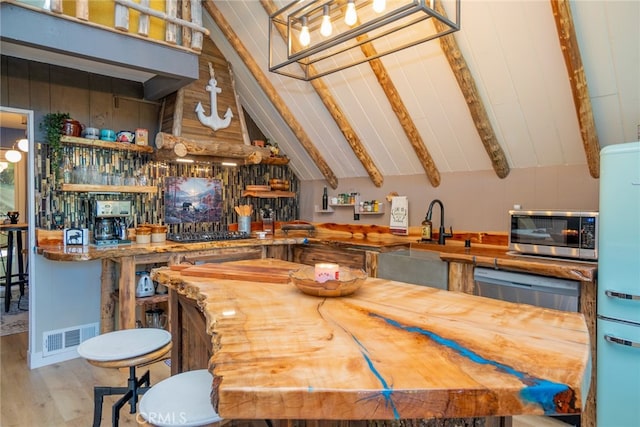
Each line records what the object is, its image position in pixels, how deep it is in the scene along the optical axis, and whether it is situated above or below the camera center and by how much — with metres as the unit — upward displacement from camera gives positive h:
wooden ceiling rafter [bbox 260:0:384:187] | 3.84 +0.80
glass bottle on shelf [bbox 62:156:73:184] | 3.57 +0.32
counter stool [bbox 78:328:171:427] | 1.80 -0.69
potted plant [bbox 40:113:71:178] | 3.41 +0.65
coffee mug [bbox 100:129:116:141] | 3.73 +0.68
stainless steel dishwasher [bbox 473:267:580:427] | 2.50 -0.56
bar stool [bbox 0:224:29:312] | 4.83 -0.79
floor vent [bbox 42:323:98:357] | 3.47 -1.22
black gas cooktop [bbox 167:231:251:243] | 3.90 -0.32
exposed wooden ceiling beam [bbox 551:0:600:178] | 2.27 +0.82
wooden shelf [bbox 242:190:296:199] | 4.79 +0.16
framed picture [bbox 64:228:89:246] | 3.46 -0.28
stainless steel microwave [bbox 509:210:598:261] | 2.55 -0.18
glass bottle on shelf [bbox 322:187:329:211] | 4.99 +0.07
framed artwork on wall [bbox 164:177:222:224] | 4.34 +0.07
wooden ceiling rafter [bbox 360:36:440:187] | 3.27 +0.82
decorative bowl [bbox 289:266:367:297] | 1.51 -0.31
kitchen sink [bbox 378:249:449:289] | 3.22 -0.54
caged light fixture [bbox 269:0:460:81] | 1.91 +1.30
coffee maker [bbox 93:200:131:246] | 3.64 -0.16
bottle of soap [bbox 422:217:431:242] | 3.81 -0.22
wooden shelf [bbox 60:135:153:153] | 3.49 +0.58
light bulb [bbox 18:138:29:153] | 5.12 +0.80
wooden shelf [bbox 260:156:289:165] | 4.80 +0.58
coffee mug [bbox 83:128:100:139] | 3.64 +0.68
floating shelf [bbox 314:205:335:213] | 4.98 -0.04
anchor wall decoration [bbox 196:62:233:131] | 4.11 +1.00
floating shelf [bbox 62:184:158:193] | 3.43 +0.16
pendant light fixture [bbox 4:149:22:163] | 6.09 +0.79
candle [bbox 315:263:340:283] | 1.57 -0.27
